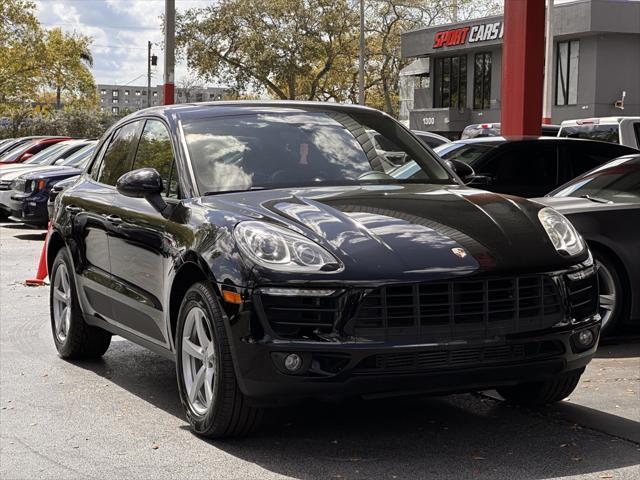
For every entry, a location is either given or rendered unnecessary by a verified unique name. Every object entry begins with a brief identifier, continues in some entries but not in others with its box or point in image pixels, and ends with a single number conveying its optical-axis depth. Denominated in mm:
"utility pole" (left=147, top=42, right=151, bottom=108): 86250
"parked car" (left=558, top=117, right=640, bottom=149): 17859
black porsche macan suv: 4832
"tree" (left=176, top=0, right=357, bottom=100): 54438
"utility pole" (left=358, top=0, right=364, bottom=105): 49062
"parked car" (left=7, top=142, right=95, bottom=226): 18453
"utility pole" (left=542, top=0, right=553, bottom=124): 38688
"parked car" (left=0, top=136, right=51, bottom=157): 29391
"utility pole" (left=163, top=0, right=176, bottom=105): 23906
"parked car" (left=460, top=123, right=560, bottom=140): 24341
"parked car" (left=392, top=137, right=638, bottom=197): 11773
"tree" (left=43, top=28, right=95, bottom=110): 51625
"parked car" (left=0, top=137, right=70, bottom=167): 26348
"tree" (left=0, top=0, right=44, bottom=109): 50844
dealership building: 46594
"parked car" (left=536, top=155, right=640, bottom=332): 7980
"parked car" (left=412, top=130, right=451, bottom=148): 18306
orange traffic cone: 11969
